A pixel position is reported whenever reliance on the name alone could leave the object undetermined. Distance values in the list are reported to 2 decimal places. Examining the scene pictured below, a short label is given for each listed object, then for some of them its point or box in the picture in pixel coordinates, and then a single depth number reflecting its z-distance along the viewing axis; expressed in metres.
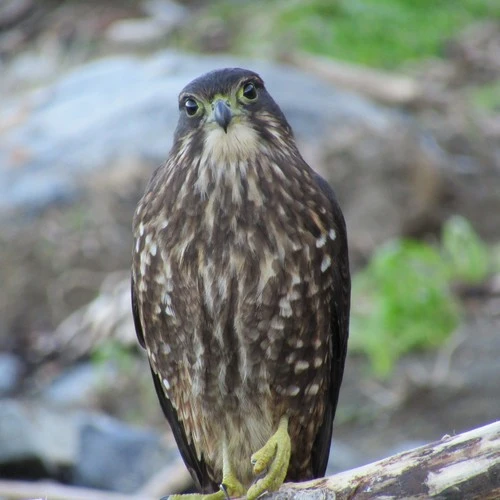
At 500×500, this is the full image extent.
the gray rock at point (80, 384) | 13.99
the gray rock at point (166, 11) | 24.03
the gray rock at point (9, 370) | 14.71
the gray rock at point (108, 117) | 16.22
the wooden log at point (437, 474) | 6.58
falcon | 8.11
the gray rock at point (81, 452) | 12.07
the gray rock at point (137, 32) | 23.33
